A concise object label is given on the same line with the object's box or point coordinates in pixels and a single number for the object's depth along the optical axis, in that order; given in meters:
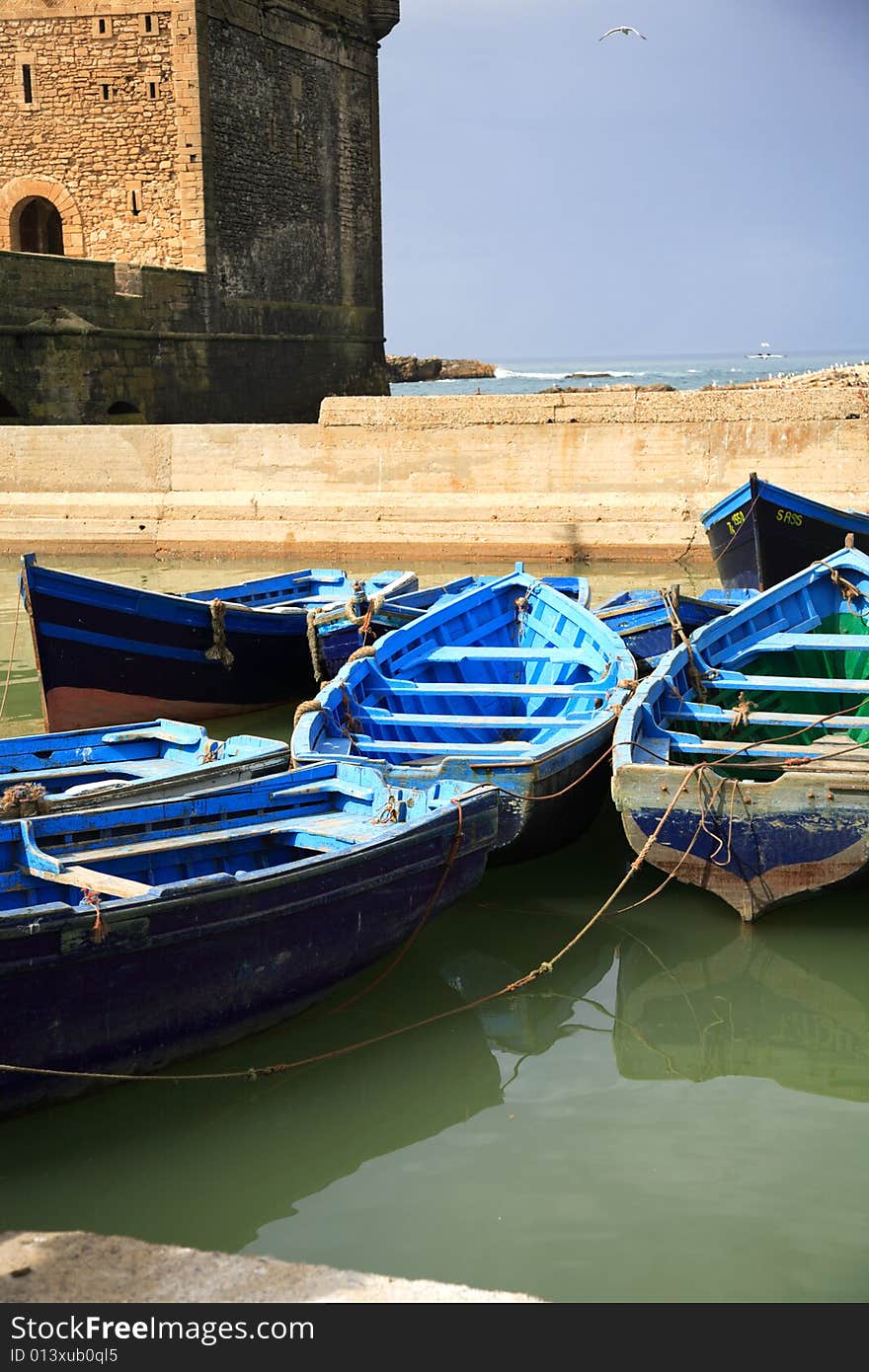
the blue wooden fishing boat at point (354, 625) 9.51
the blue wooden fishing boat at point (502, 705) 6.52
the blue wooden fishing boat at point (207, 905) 4.60
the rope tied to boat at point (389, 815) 5.88
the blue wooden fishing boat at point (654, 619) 9.67
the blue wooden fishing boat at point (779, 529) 12.13
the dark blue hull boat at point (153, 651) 9.33
